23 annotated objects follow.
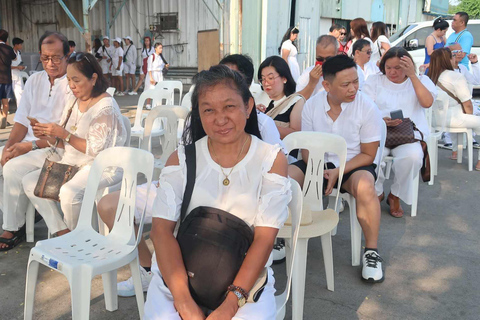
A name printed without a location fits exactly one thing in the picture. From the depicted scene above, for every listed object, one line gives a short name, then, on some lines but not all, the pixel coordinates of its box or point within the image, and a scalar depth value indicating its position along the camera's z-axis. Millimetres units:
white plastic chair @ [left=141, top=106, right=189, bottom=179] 3797
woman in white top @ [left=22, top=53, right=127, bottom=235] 2783
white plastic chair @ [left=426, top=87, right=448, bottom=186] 4699
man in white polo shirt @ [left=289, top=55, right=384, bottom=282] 2930
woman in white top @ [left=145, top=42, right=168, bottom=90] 10094
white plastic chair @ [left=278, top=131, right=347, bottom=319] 2318
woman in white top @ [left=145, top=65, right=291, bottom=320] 1736
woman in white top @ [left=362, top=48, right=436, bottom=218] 3779
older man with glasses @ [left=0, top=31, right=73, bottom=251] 3121
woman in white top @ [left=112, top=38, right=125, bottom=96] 13133
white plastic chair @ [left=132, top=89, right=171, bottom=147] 4816
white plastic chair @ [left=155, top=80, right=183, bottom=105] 6193
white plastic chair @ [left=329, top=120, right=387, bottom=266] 2997
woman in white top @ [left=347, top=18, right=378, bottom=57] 6422
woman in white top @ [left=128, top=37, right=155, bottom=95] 11962
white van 10380
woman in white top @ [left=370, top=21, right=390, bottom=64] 6402
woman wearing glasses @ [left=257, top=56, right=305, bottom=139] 3410
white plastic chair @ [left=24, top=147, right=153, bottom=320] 1962
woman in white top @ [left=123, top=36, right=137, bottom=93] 13383
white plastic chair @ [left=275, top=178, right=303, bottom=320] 1906
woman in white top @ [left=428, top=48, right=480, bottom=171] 5035
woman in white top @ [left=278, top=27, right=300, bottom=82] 6888
